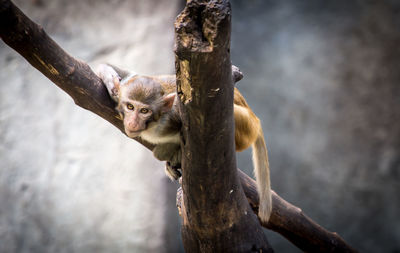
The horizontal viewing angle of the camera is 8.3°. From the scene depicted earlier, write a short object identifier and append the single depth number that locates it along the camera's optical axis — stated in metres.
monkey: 4.95
